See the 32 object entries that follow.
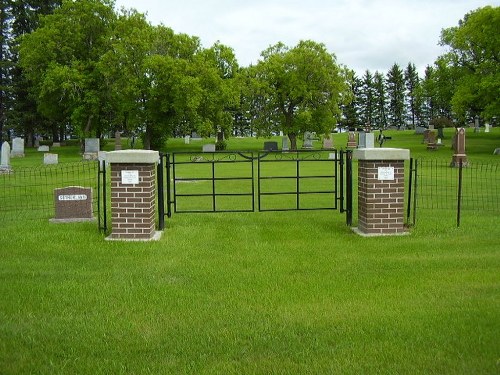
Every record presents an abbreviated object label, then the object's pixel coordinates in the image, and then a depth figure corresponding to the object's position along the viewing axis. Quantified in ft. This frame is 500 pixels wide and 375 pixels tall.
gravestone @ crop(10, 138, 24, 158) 120.98
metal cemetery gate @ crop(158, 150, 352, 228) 32.32
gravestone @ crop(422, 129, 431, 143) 146.80
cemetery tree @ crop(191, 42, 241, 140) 130.62
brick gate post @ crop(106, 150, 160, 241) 27.37
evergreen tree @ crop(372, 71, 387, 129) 290.35
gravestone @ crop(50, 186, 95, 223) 33.12
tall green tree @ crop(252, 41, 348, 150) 132.26
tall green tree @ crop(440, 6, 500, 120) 118.73
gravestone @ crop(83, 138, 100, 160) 114.62
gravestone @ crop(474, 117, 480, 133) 195.40
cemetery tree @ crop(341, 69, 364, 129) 276.00
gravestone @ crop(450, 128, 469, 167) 84.12
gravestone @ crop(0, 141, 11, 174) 75.05
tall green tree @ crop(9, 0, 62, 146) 157.07
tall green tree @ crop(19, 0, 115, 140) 134.21
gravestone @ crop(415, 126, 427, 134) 198.98
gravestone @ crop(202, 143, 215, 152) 131.51
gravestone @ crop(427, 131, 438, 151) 131.95
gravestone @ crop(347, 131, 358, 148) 155.31
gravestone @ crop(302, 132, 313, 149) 144.50
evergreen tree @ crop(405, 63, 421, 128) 310.24
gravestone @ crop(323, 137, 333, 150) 146.41
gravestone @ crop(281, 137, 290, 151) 136.95
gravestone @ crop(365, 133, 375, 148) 105.55
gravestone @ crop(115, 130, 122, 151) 132.77
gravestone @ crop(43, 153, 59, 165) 96.02
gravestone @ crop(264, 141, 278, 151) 128.42
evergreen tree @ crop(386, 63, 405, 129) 295.28
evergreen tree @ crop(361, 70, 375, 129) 283.79
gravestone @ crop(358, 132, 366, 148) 109.27
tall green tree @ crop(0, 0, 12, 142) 153.48
